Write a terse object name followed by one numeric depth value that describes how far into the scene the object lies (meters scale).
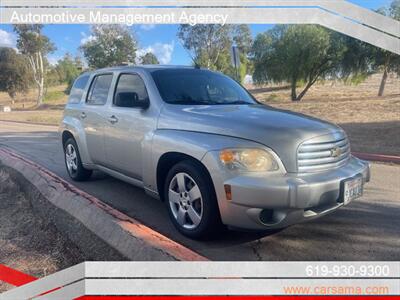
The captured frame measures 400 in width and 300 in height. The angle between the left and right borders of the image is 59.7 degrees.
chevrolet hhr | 2.73
